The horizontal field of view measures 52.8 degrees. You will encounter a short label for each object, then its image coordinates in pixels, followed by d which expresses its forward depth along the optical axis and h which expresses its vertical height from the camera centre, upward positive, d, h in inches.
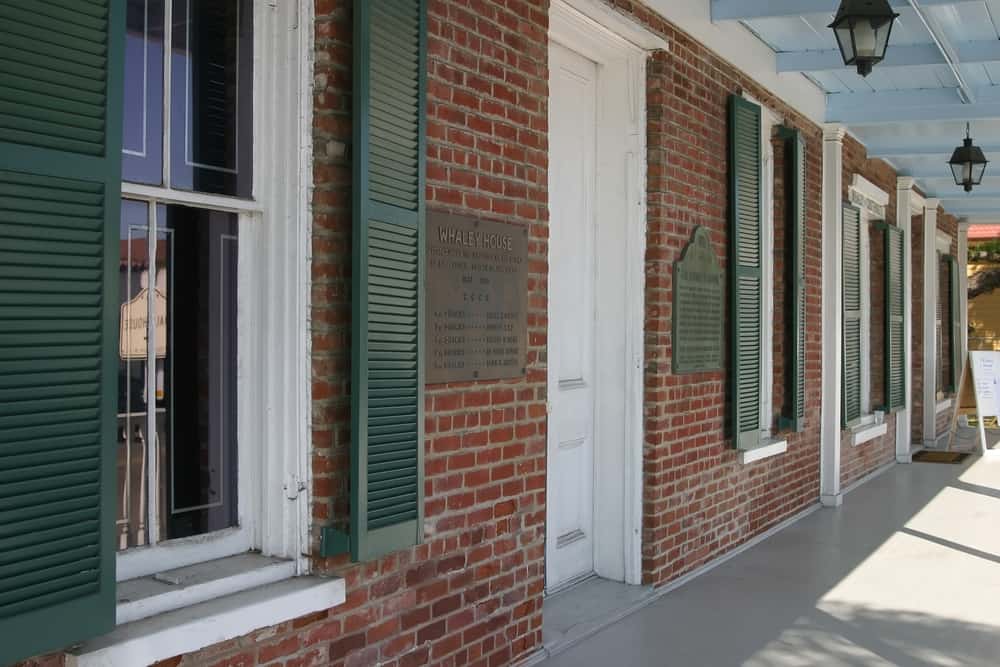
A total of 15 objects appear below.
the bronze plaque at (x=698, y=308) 217.6 +10.2
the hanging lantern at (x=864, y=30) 188.5 +61.6
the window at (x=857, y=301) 358.3 +19.5
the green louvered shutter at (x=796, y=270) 292.4 +24.4
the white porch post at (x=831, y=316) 331.9 +12.3
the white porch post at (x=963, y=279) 624.1 +46.2
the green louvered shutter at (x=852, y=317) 357.1 +13.3
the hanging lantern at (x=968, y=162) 339.3 +64.9
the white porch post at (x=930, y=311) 509.4 +21.5
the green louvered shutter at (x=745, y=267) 245.8 +21.6
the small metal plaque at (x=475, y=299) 139.6 +7.9
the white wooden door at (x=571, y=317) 197.2 +7.2
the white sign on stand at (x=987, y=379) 491.8 -12.6
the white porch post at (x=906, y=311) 450.3 +18.9
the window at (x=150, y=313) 84.1 +4.0
